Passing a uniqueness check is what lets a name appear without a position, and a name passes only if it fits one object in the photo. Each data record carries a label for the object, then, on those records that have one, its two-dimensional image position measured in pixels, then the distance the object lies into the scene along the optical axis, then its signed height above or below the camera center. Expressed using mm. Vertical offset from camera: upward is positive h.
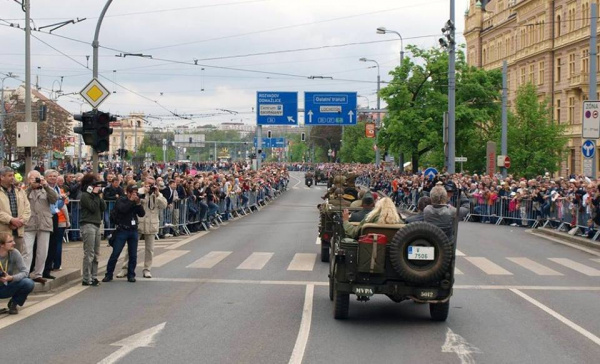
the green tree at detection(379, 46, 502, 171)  55281 +3604
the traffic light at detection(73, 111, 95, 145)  18406 +675
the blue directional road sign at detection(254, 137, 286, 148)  114762 +2481
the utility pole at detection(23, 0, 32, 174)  28734 +3345
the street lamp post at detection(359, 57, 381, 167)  70312 +3492
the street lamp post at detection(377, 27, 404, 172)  50688 +7068
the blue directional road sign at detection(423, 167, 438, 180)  36362 -465
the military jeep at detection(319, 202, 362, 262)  17406 -1358
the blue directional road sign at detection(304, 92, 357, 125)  57531 +3592
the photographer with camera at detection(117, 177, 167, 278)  16234 -1122
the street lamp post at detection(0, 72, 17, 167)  56812 +2702
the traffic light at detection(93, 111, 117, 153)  18484 +634
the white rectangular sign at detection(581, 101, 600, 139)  25969 +1288
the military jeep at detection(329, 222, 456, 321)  10930 -1305
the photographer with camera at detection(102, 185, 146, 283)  15492 -1162
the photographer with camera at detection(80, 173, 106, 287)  14992 -1116
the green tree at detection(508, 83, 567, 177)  52344 +1337
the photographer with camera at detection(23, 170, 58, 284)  13945 -987
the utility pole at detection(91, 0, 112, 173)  22547 +3080
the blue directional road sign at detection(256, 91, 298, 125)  57594 +3625
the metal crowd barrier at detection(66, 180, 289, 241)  22656 -1800
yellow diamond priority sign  20172 +1528
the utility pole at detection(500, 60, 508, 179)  44625 +2046
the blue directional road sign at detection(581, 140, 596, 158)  26602 +430
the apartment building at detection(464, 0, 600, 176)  62156 +9024
